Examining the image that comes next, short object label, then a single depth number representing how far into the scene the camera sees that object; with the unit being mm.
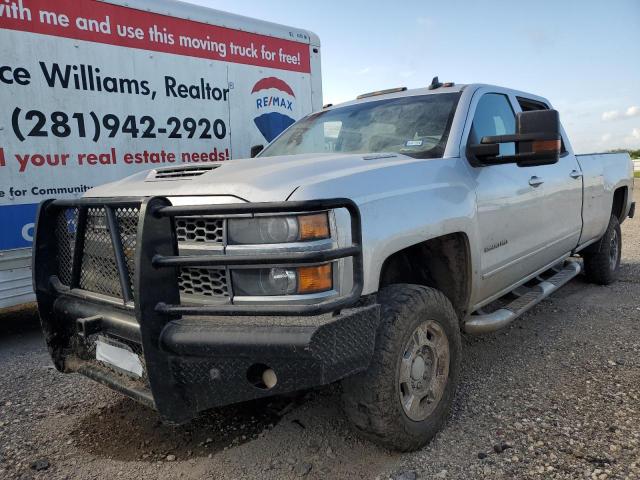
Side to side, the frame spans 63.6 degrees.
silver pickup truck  2014
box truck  4227
